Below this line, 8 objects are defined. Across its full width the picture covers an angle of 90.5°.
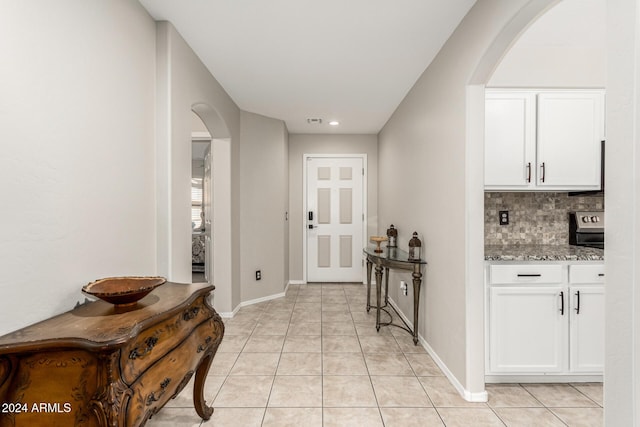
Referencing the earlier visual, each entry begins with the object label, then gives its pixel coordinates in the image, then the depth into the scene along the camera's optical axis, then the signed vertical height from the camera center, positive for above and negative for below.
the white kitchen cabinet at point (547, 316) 2.14 -0.72
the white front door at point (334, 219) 5.27 -0.15
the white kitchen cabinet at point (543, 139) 2.37 +0.53
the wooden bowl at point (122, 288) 1.25 -0.33
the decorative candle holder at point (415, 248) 2.94 -0.36
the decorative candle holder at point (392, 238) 3.78 -0.34
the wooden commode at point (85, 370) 1.00 -0.53
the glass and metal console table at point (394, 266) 2.85 -0.55
